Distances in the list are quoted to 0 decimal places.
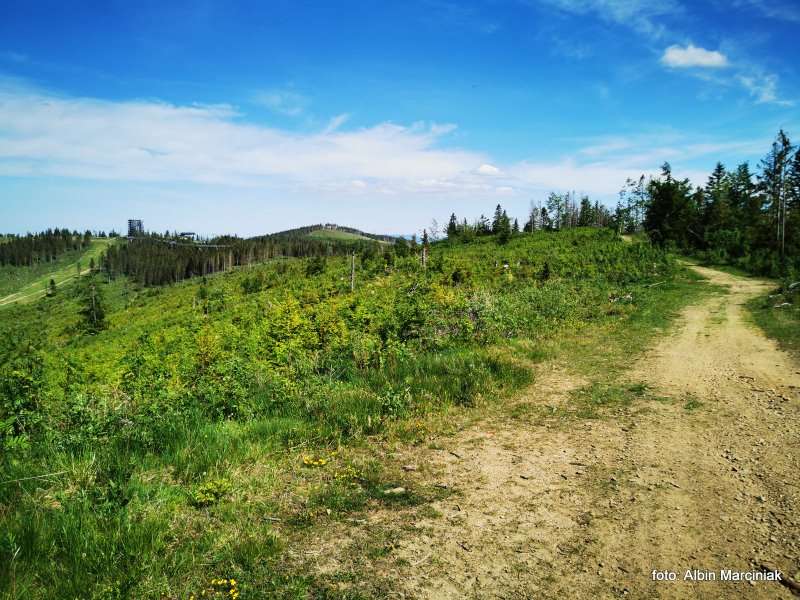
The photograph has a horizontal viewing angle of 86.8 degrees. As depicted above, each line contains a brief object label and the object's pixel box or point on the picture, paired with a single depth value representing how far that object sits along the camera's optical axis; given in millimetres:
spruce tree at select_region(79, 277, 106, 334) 67062
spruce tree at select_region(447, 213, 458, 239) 85650
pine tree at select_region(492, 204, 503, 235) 84788
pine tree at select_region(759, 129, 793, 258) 33797
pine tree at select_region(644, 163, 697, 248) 44750
